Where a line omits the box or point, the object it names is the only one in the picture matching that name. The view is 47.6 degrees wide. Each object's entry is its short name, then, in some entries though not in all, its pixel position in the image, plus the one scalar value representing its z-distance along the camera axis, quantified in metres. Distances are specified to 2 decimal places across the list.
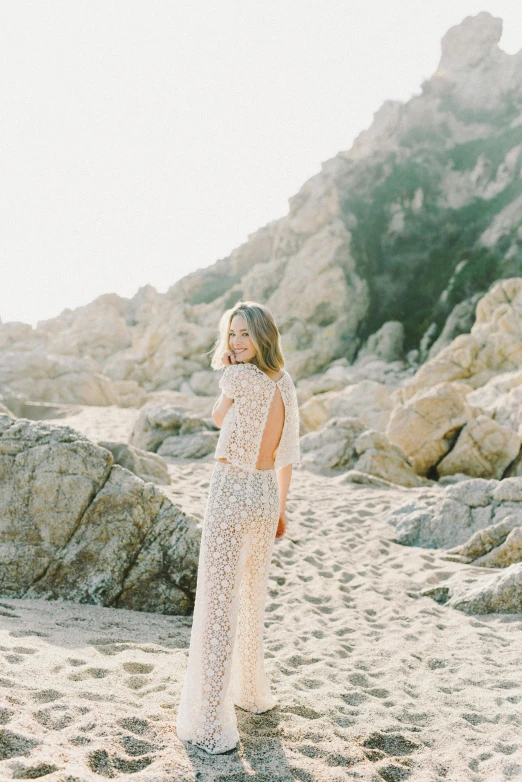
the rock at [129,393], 24.92
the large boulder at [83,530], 4.81
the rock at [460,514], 7.55
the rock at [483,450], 11.45
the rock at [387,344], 31.89
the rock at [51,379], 21.89
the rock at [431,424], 12.31
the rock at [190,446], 12.05
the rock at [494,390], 14.84
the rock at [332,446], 12.40
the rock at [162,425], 12.81
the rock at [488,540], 6.79
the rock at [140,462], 8.16
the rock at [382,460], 11.66
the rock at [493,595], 5.31
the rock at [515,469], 11.19
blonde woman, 2.88
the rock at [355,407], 17.97
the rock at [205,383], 33.03
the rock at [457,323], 29.38
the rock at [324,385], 23.11
